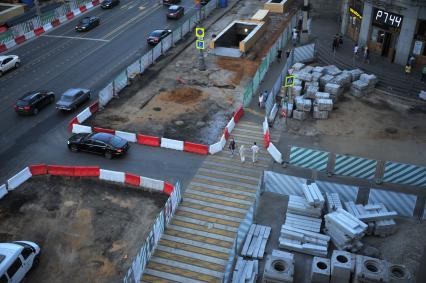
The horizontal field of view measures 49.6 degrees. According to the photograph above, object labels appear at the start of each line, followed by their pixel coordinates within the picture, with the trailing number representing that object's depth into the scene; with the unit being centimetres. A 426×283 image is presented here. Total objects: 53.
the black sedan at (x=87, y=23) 5084
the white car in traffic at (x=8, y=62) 4050
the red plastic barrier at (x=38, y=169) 2775
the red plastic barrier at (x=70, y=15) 5508
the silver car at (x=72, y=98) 3416
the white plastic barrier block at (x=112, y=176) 2684
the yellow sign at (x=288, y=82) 3091
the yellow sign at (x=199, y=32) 3888
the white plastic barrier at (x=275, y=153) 2834
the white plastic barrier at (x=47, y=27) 5158
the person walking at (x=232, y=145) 2902
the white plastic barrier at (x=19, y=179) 2657
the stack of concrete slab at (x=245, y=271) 1973
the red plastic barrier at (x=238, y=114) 3278
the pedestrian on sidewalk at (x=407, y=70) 3744
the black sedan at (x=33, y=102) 3391
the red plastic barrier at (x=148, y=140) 3020
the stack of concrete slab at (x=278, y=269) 1875
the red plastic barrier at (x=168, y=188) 2569
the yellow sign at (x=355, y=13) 4348
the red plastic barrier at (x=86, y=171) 2744
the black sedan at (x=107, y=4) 5822
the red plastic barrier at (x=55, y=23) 5273
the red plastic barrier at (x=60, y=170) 2773
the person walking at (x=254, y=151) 2792
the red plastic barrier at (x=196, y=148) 2936
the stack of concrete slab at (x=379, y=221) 2238
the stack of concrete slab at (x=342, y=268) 1892
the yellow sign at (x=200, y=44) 3959
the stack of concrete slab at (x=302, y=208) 2303
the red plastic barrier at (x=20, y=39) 4775
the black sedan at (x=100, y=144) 2878
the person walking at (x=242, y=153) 2803
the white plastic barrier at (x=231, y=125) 3153
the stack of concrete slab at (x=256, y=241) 2144
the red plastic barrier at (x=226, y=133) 3060
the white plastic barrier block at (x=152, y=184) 2603
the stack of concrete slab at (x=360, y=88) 3622
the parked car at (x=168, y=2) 5956
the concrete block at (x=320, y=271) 1914
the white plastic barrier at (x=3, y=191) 2597
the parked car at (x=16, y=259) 1970
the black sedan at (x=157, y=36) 4638
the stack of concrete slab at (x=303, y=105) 3338
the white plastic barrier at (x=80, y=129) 3158
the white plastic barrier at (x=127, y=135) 3061
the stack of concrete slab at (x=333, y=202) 2309
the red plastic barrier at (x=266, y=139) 2985
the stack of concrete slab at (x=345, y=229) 2127
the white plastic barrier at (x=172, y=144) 2980
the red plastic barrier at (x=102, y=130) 3100
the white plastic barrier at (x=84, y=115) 3300
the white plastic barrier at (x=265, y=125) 3116
